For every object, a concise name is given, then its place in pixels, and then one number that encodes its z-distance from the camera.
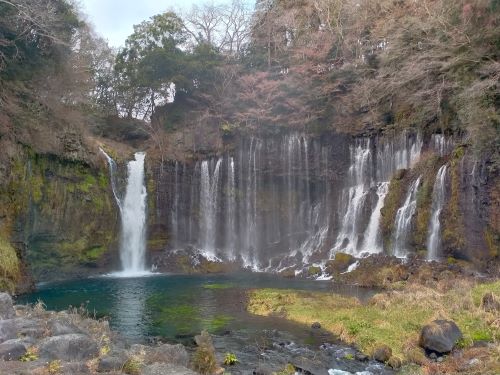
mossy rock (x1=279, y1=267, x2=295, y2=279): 28.62
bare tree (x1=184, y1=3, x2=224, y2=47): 44.66
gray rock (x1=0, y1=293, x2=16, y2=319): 11.45
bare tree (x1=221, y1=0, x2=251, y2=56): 44.06
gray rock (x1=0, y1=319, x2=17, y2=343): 9.49
